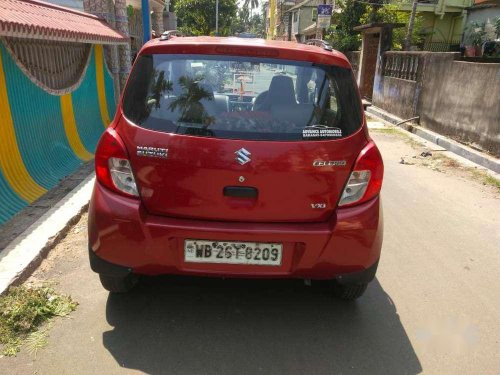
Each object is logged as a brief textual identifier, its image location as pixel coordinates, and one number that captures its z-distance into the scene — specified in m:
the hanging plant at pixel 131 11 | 18.14
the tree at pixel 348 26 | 21.64
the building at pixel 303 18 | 43.97
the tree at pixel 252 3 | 92.38
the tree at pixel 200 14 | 44.19
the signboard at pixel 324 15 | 16.23
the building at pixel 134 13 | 9.57
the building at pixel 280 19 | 55.31
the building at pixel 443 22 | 28.44
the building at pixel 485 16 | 24.94
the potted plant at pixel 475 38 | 24.23
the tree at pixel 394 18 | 19.86
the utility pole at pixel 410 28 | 17.69
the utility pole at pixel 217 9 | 41.34
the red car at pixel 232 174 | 2.46
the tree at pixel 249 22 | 97.85
